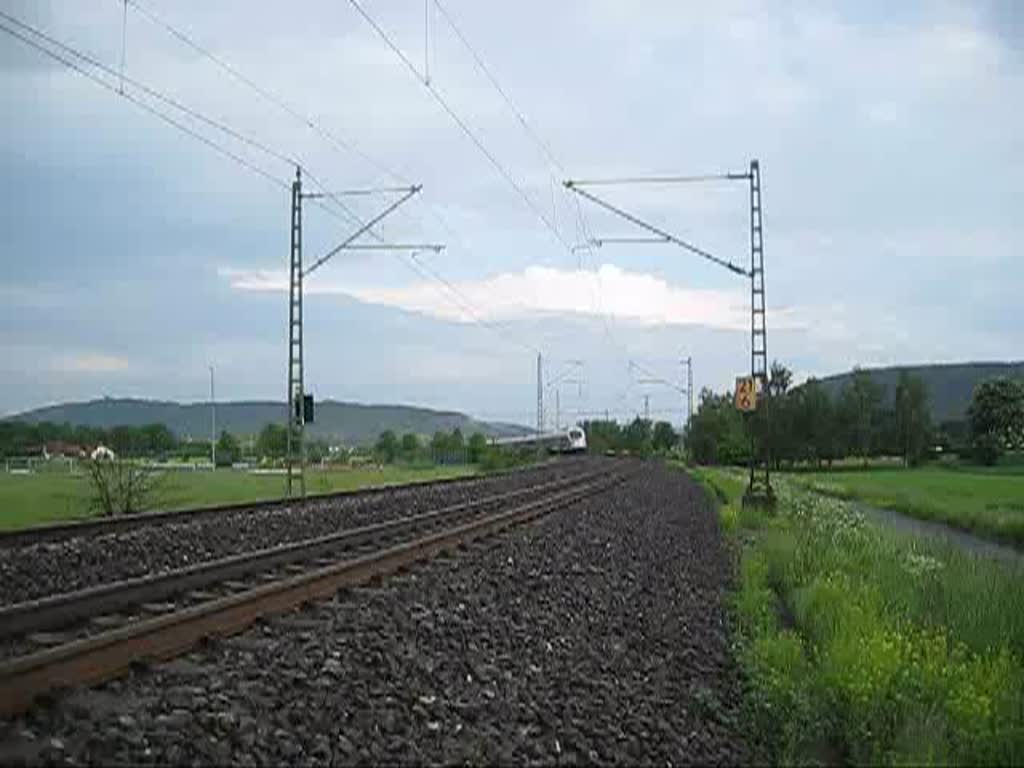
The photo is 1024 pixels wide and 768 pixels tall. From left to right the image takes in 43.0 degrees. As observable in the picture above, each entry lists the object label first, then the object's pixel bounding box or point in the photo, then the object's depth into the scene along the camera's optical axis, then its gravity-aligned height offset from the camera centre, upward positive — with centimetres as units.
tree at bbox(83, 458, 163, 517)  2864 -72
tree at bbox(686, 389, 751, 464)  11981 +160
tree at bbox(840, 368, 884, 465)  14062 +390
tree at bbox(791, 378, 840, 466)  13550 +266
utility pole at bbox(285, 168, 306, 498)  3334 +231
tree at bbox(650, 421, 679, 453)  18054 +224
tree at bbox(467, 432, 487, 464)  8712 +44
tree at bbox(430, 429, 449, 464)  9569 +50
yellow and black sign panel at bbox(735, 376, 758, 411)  3847 +174
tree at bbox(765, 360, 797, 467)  12962 +277
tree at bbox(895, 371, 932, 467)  13700 +358
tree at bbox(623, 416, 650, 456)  17192 +233
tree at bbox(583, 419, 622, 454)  16188 +231
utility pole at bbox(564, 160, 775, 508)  3644 +212
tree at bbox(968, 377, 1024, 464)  12288 +302
